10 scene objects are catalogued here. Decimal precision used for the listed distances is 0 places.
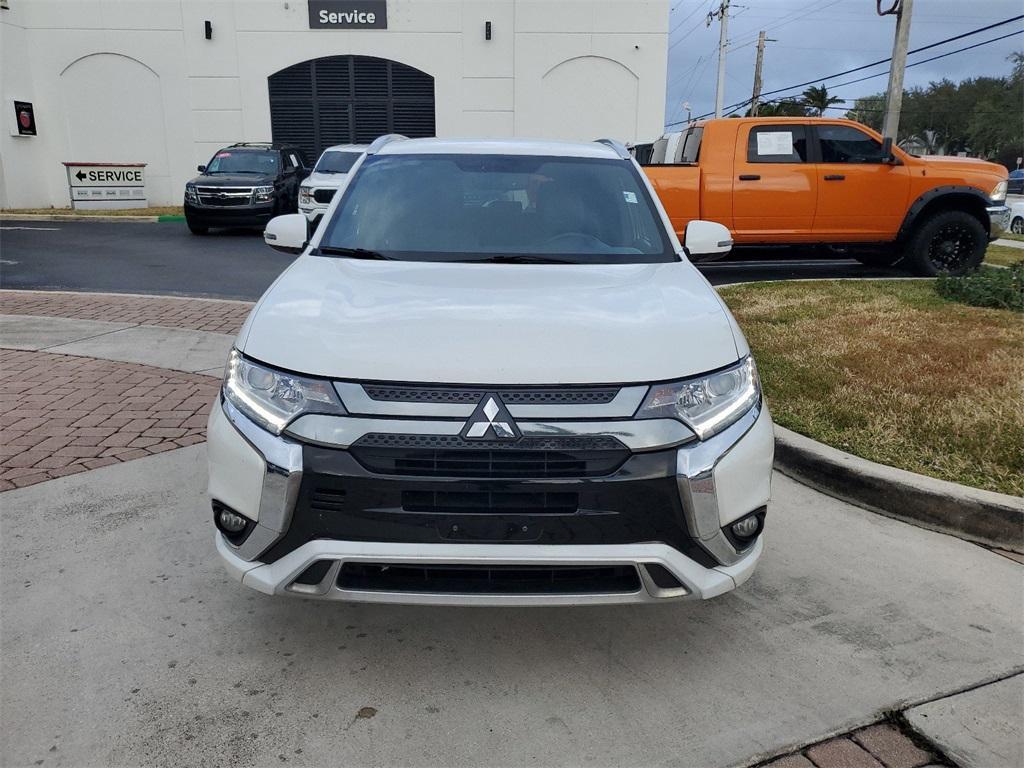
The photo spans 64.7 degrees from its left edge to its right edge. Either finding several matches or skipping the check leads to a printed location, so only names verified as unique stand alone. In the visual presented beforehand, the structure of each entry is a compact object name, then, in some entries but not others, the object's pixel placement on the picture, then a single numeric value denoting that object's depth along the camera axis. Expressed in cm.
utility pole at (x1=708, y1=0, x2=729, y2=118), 3459
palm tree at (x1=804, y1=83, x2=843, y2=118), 5916
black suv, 1508
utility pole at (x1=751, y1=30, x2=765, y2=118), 4341
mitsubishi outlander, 236
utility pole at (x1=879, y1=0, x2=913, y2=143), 1659
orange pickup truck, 979
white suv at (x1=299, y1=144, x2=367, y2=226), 1416
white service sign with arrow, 1938
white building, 2078
